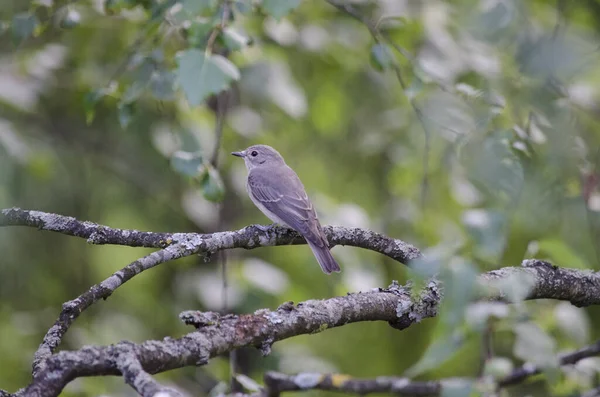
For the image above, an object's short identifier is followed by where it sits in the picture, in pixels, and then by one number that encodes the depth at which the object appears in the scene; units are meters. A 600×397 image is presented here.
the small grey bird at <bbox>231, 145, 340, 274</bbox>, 10.68
